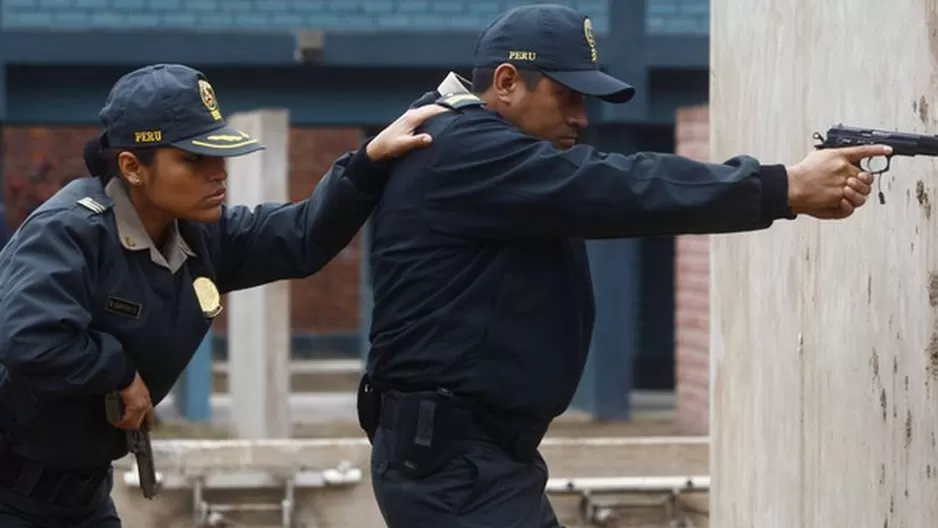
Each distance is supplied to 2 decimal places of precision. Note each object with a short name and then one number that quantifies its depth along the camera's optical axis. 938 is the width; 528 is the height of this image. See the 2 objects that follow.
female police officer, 8.37
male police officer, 8.14
